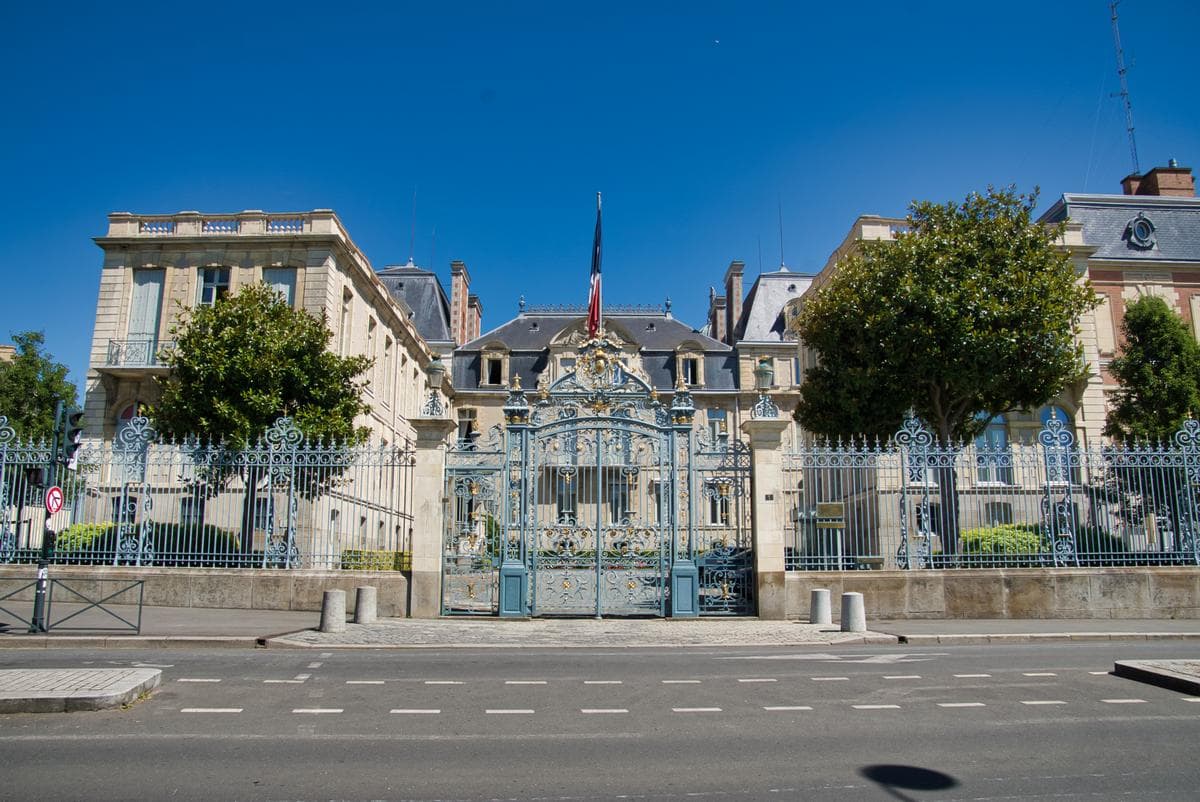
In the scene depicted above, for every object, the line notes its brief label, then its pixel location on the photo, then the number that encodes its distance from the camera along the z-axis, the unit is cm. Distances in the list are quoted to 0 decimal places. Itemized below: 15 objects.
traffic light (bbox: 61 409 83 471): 1310
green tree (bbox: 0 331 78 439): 4247
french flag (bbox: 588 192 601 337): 2223
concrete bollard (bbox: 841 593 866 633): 1363
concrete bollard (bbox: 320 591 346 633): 1309
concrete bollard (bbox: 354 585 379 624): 1436
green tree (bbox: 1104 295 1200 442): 2594
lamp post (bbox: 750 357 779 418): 1576
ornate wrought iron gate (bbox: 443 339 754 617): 1549
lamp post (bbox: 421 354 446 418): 1582
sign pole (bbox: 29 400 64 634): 1205
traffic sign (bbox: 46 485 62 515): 1245
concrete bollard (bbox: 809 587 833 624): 1468
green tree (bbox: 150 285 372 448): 2164
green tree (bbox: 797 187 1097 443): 2191
